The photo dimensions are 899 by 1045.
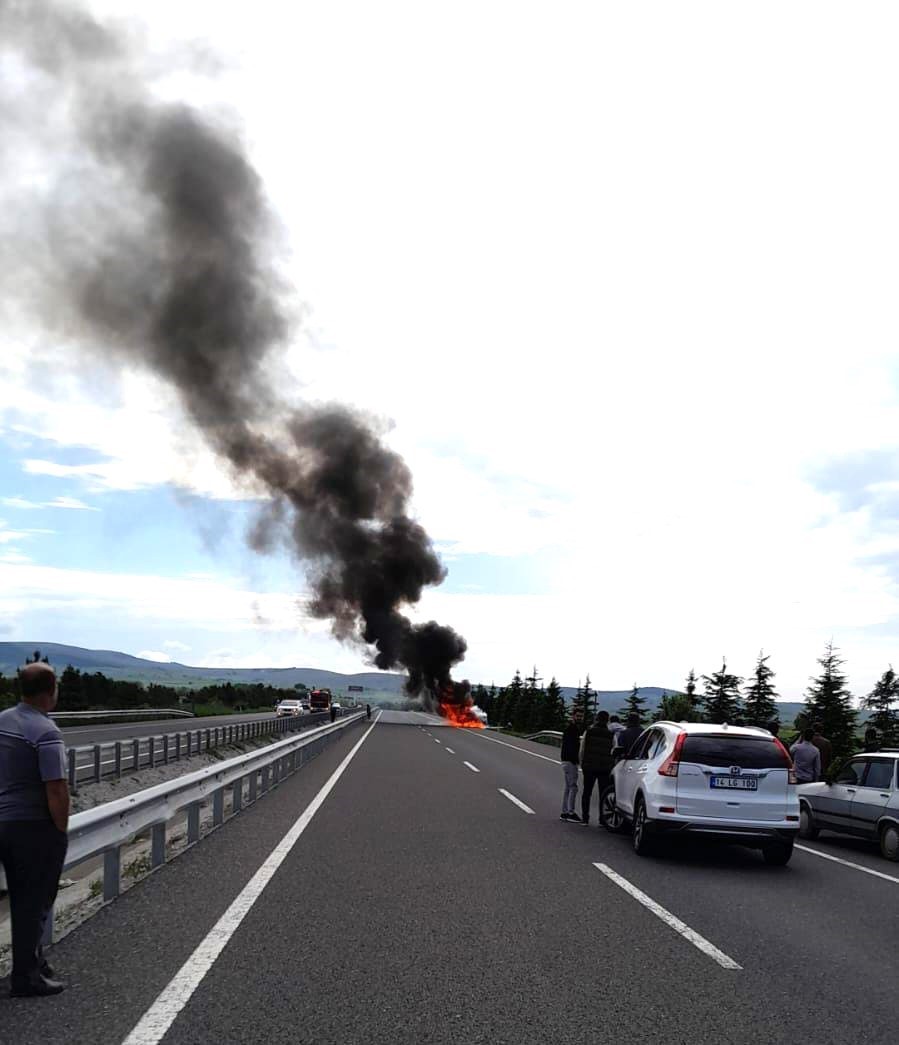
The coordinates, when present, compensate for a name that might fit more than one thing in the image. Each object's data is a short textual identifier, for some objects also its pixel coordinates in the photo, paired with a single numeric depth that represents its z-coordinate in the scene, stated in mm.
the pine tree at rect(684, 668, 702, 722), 87738
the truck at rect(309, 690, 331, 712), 69562
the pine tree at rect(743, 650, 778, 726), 68562
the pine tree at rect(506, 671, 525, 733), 100262
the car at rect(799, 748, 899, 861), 11641
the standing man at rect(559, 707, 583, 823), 13203
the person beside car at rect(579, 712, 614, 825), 12883
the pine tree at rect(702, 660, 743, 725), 80312
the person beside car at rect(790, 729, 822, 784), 14602
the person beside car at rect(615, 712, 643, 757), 13330
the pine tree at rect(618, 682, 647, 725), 101512
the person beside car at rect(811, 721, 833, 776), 15789
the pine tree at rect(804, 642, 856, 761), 56719
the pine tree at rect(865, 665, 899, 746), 55006
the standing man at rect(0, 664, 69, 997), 4871
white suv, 9820
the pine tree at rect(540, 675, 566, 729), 82938
